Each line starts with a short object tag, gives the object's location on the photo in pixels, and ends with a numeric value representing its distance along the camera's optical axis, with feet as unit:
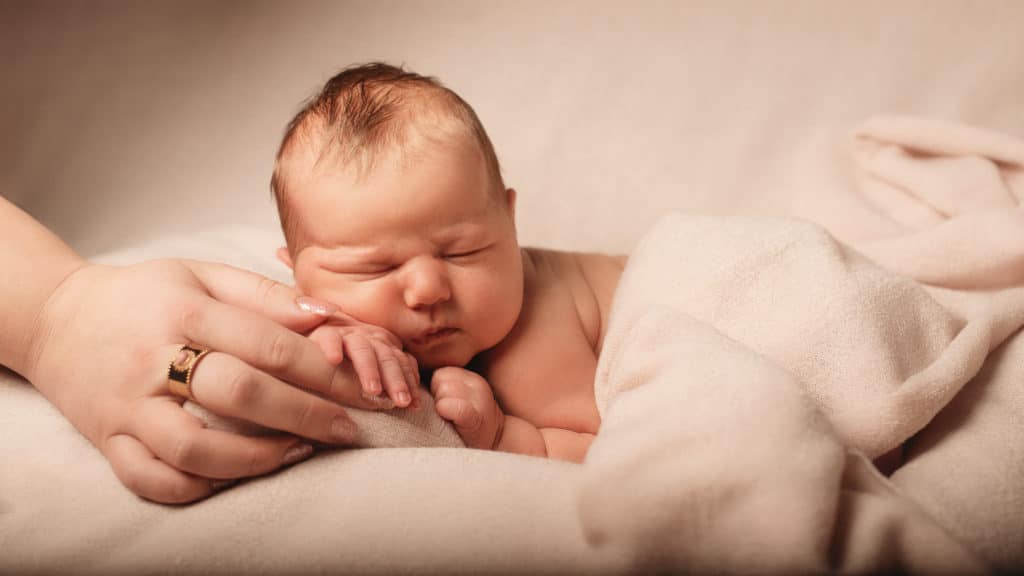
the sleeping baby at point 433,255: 2.03
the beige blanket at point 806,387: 1.64
